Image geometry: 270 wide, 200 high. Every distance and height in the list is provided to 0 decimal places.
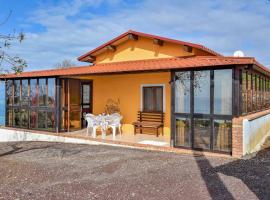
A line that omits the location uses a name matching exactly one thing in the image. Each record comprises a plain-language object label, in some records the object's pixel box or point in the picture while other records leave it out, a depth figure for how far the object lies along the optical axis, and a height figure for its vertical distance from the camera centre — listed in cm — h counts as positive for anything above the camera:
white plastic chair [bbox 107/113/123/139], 928 -83
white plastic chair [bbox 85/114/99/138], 919 -90
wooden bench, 945 -94
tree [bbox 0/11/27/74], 572 +115
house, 663 +28
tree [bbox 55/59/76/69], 2868 +482
